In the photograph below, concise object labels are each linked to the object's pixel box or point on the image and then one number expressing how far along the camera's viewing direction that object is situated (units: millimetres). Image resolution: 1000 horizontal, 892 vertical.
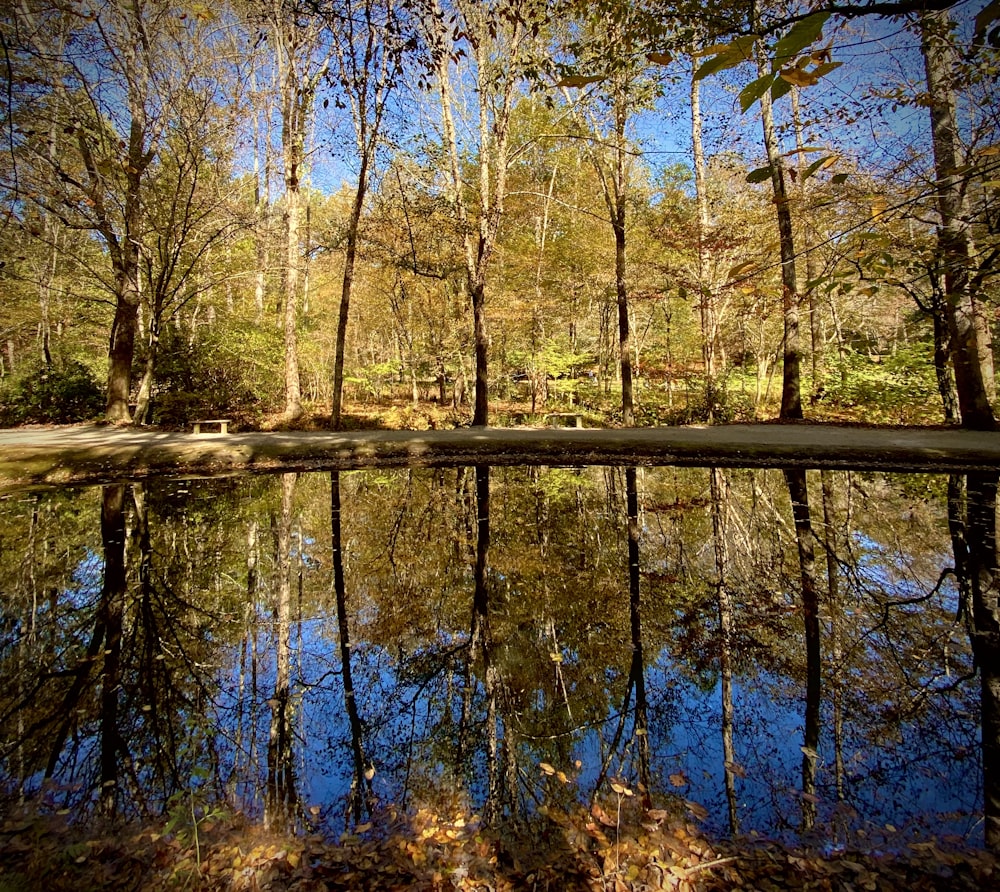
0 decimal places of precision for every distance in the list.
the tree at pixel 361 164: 11852
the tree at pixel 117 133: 10773
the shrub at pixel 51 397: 14898
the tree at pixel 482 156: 12781
